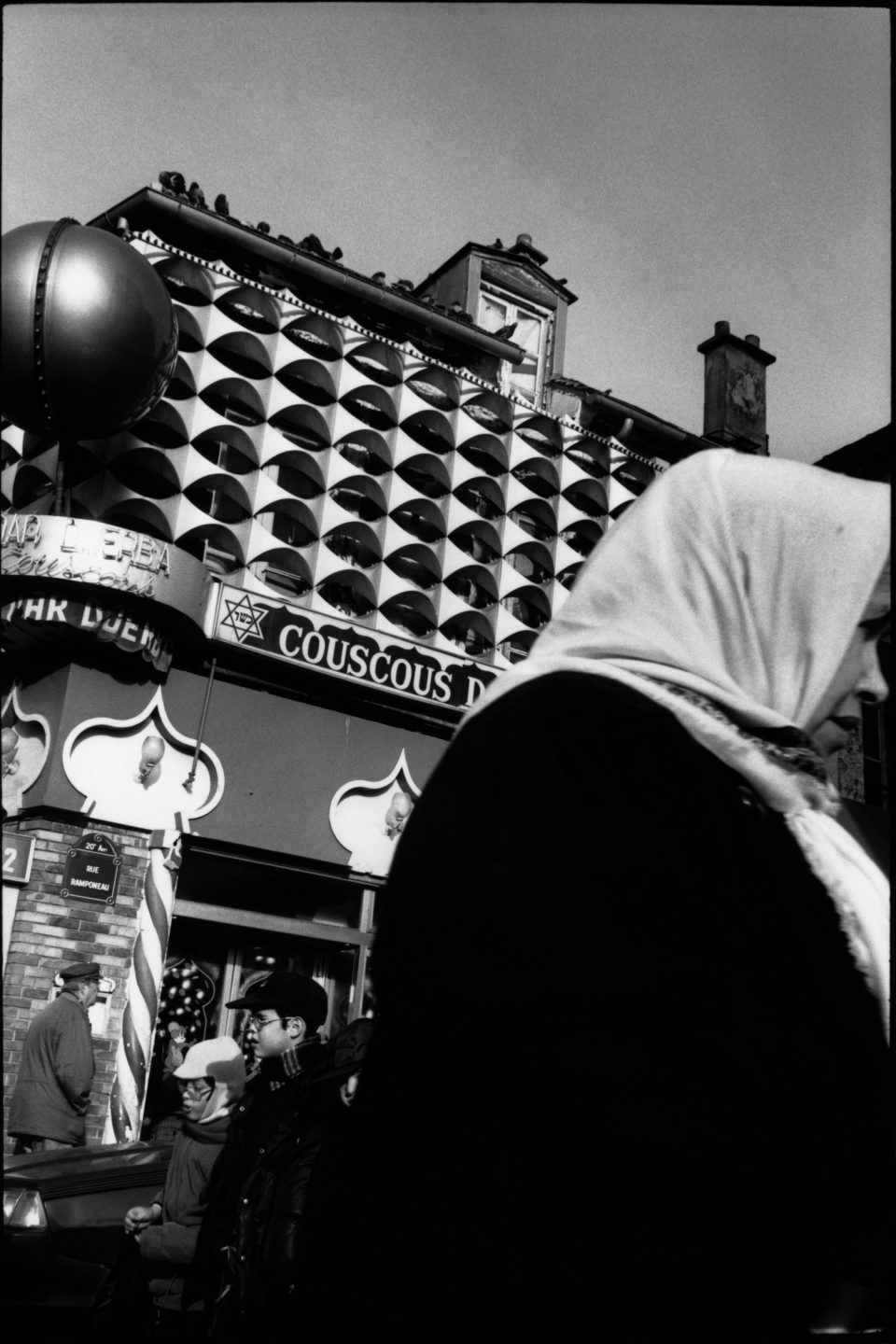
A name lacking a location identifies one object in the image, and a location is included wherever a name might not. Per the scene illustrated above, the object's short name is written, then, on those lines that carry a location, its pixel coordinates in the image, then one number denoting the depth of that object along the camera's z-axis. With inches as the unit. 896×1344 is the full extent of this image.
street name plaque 351.9
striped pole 337.1
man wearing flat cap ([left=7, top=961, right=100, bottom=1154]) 303.4
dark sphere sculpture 296.0
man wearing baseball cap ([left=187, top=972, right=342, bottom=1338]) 157.1
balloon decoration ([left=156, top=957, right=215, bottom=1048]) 396.8
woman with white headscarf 45.4
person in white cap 185.8
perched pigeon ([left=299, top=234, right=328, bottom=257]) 454.3
